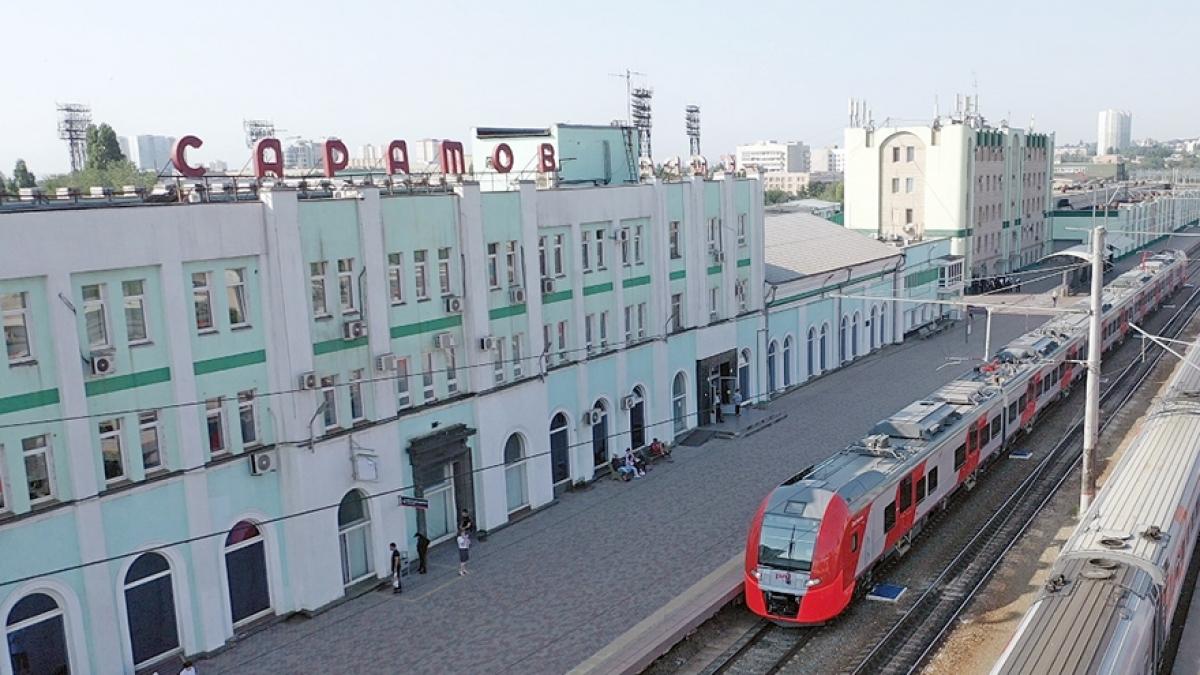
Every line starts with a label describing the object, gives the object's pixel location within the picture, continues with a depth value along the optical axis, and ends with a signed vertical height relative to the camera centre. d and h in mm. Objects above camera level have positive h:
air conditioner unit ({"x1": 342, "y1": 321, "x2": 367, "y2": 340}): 22891 -2962
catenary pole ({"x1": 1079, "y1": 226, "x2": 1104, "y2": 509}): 20453 -4463
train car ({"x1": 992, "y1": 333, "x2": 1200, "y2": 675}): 13203 -6209
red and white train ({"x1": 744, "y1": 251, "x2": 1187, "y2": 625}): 19484 -6938
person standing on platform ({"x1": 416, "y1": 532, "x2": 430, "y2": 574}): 24391 -8512
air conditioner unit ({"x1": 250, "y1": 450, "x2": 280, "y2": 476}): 20922 -5390
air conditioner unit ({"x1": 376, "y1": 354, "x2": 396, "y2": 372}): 23625 -3854
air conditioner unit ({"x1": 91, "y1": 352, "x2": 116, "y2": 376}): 18219 -2769
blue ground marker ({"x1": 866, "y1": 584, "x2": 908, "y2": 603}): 21500 -8917
